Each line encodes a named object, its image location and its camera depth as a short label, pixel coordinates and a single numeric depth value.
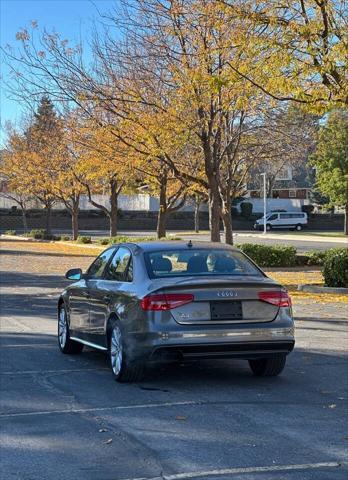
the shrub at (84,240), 42.69
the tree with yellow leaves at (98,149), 21.42
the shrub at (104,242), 39.52
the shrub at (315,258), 24.77
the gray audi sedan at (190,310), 7.49
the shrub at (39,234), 49.72
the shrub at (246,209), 79.06
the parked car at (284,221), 72.38
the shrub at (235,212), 79.64
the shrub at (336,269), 17.52
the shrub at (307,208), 82.35
